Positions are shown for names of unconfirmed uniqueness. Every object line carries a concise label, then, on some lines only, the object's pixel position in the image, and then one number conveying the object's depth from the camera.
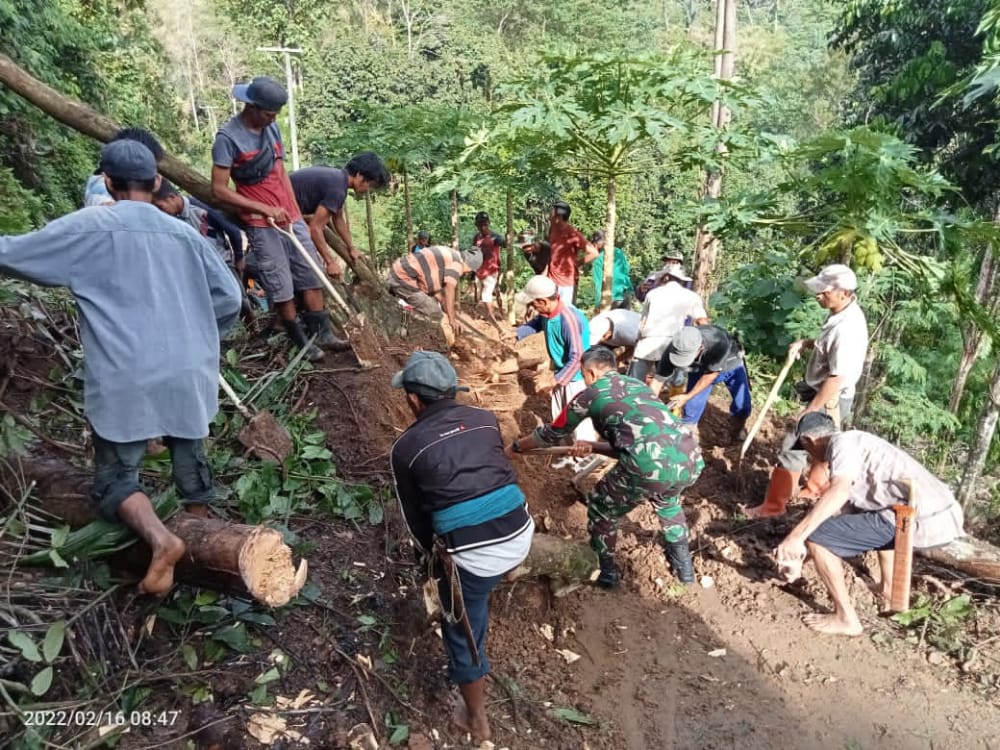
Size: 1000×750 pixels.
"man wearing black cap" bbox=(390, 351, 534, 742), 2.55
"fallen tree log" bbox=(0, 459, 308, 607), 2.26
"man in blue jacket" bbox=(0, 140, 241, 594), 2.19
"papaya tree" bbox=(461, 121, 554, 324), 5.83
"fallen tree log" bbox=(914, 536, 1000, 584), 3.86
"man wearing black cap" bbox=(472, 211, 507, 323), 9.72
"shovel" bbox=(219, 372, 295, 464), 3.57
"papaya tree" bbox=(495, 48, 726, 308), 4.61
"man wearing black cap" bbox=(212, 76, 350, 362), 3.64
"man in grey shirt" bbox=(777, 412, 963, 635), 3.54
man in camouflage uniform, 3.58
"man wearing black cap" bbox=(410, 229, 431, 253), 10.21
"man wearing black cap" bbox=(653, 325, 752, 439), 4.82
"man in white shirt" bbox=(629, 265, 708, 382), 5.32
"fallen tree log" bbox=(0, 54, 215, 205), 3.59
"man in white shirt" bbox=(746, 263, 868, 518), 4.24
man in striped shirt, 6.16
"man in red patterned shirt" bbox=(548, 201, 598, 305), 7.74
